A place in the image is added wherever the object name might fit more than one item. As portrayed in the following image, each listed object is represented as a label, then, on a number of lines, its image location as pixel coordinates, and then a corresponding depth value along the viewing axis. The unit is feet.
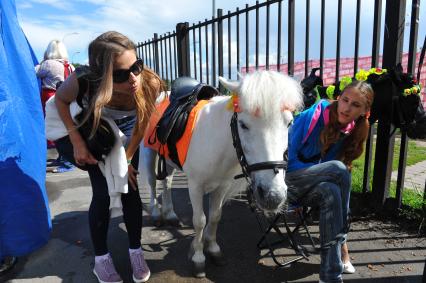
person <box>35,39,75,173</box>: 17.02
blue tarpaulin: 8.09
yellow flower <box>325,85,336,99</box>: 9.42
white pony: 5.92
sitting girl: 7.00
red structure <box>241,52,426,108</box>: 36.86
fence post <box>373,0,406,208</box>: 9.83
